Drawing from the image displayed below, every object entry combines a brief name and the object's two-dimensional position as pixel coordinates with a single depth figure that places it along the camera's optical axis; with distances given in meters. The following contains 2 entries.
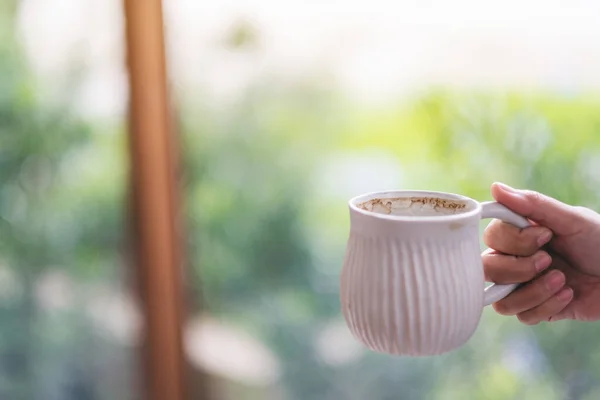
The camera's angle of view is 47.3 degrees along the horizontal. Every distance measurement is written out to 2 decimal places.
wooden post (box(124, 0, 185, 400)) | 1.43
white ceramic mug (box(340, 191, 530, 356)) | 0.61
